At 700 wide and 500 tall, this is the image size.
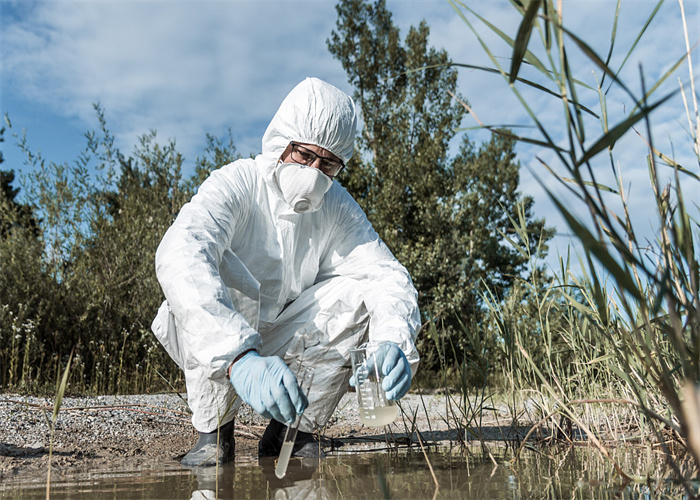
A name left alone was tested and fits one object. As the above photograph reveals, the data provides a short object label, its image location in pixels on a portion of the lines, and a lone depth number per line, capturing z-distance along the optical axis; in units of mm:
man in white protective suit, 2059
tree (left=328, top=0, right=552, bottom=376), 10555
